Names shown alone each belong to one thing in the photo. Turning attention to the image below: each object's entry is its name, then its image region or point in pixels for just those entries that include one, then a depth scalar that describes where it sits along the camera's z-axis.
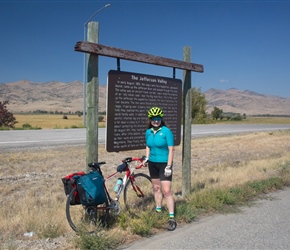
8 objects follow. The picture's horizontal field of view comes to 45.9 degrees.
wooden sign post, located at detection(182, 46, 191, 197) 7.45
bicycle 4.93
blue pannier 4.73
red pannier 4.84
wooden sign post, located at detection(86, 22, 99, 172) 5.46
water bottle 5.56
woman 5.38
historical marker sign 5.90
